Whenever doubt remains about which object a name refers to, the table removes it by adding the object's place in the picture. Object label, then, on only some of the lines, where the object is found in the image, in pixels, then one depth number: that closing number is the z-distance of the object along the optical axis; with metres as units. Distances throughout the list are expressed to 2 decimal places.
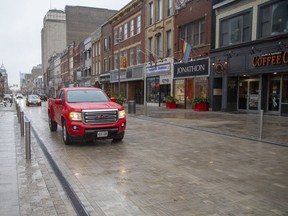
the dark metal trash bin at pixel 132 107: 22.66
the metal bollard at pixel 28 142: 7.66
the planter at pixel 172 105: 28.83
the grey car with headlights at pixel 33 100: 38.31
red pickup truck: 9.50
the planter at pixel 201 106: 24.17
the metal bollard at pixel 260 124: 11.03
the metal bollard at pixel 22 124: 11.55
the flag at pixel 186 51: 24.20
